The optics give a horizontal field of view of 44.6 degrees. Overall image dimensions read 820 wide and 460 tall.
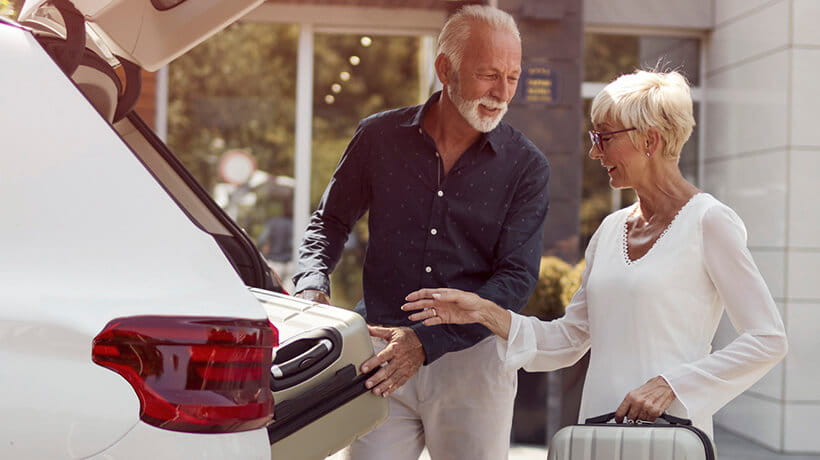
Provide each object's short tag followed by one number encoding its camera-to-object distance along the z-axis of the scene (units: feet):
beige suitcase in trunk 6.92
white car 5.47
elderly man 9.93
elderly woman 8.04
